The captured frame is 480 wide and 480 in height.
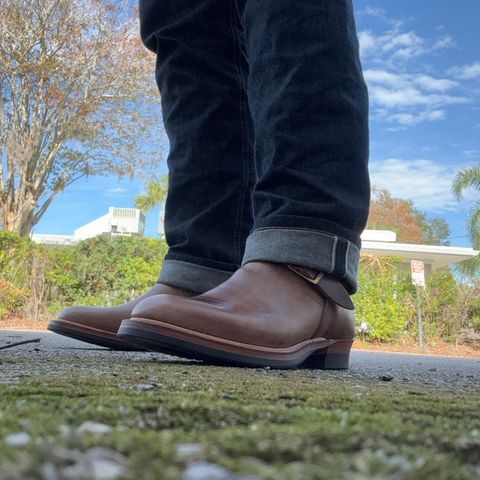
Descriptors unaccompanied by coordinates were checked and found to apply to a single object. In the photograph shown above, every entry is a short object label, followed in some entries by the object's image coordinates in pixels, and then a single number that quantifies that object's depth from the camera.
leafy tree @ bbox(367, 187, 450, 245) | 27.11
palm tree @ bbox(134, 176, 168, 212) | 26.38
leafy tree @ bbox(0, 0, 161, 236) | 13.04
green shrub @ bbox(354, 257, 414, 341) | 9.98
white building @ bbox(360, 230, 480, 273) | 16.84
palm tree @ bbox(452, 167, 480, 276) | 14.42
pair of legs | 1.19
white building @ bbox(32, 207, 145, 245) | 25.05
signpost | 9.80
